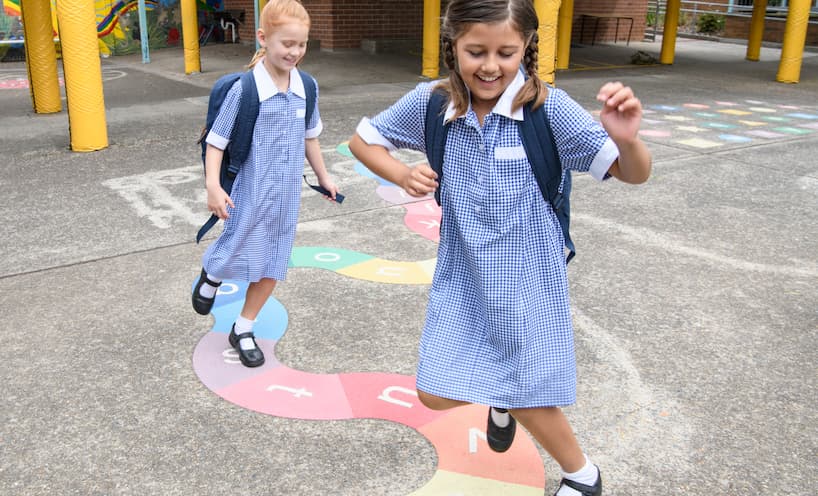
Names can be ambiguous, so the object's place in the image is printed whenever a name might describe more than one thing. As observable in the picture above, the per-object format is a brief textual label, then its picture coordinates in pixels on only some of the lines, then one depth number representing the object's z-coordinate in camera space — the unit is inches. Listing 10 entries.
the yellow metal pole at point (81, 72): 283.3
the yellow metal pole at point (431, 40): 489.1
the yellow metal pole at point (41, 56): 367.2
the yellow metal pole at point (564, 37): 590.9
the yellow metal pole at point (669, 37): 658.8
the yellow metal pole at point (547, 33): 416.2
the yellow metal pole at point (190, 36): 513.7
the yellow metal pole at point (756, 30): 709.3
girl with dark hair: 80.5
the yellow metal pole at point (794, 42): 510.0
